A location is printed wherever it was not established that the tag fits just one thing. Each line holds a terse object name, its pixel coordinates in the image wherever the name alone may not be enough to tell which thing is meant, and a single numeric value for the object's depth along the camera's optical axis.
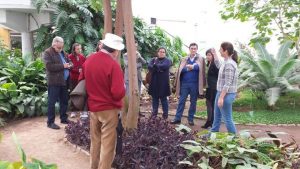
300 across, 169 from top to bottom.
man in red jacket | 4.49
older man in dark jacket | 7.10
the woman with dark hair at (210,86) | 7.20
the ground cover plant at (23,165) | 1.81
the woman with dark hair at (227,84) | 5.75
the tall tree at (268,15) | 10.40
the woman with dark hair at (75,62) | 8.09
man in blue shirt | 7.38
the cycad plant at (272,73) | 9.83
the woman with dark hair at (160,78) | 7.80
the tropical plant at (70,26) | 11.49
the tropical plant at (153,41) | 13.27
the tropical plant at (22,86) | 8.28
